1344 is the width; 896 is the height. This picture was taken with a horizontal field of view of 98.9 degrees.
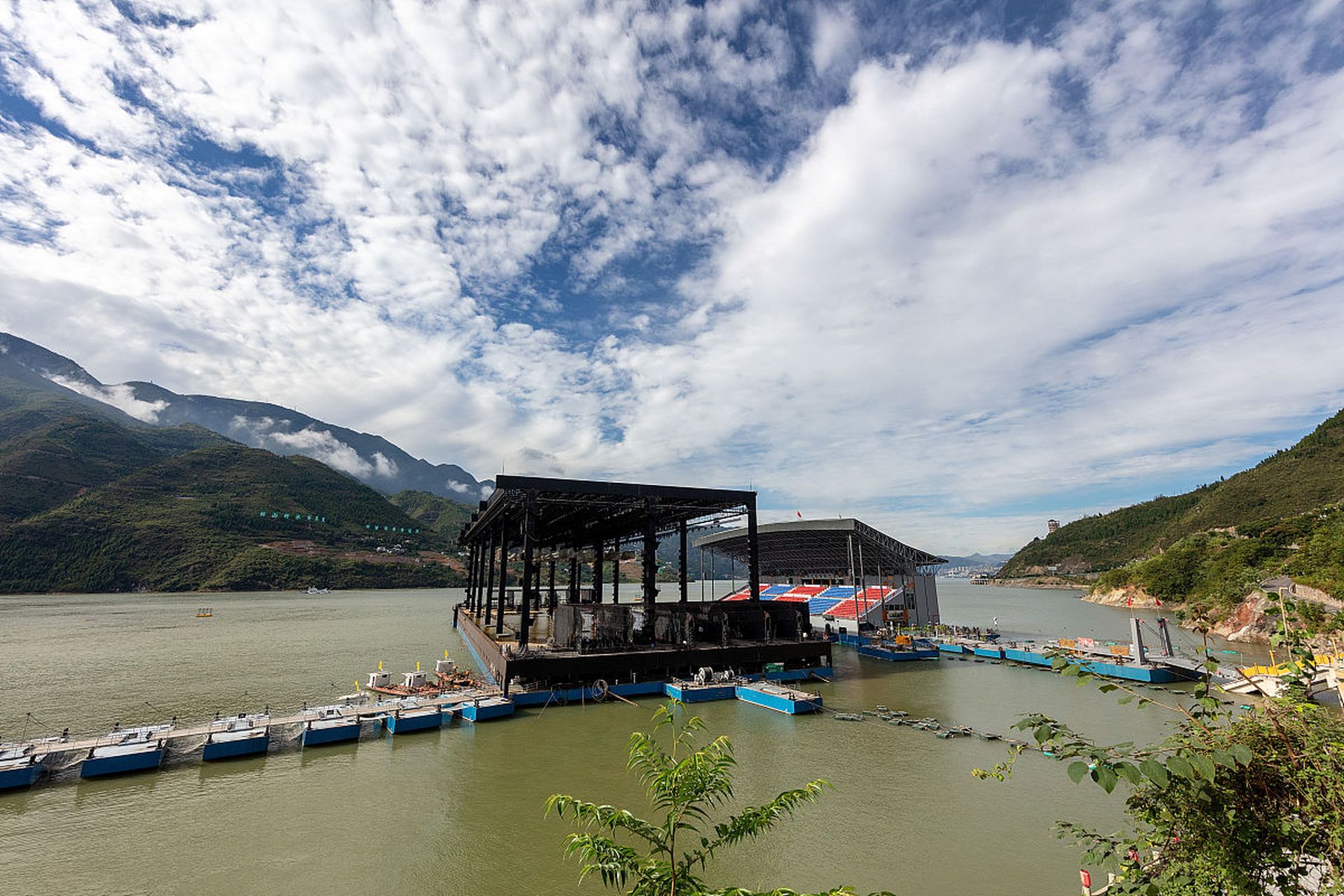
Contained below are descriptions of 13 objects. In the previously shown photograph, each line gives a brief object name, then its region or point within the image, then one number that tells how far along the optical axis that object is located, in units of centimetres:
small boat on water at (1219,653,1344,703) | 1711
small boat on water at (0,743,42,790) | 2202
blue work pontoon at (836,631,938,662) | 5250
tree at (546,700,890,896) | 500
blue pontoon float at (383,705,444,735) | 2942
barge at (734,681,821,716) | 3338
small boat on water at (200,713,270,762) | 2538
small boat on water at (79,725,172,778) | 2334
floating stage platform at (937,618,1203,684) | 4144
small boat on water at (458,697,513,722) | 3175
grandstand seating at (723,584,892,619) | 6938
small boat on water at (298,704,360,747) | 2719
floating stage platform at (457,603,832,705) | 3616
